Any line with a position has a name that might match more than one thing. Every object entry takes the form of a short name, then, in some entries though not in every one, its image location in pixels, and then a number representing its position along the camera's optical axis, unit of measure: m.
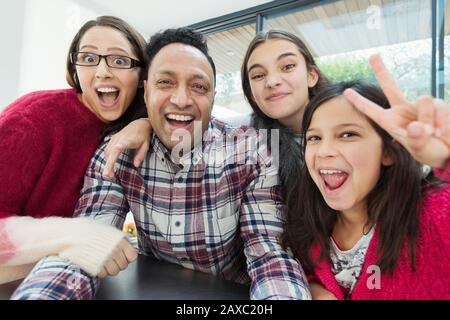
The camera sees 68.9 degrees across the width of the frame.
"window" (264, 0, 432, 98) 2.39
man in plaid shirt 0.90
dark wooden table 0.73
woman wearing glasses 0.74
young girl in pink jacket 0.68
